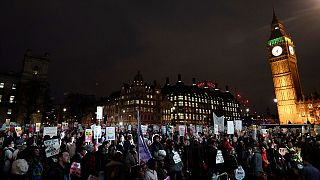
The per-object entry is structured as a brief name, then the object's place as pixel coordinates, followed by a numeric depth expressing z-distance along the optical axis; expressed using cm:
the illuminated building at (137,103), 10062
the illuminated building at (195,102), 12306
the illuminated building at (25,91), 5200
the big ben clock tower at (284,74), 8850
